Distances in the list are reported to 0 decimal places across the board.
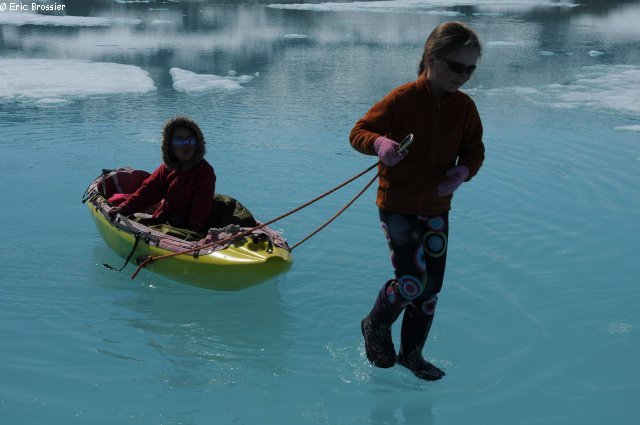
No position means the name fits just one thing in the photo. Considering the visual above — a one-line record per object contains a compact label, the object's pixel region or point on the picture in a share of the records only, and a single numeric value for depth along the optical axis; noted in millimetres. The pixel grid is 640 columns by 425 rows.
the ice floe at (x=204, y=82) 11797
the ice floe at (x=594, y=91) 10562
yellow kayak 4688
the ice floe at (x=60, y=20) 20297
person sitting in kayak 5254
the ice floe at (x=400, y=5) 24781
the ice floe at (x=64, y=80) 11195
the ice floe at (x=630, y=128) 9108
